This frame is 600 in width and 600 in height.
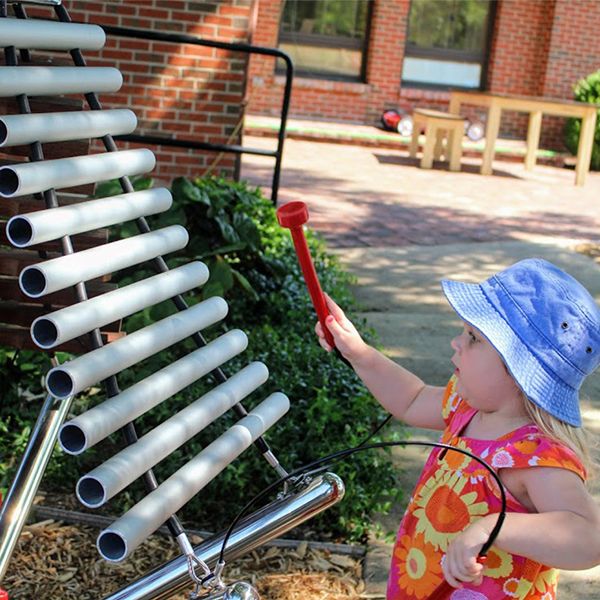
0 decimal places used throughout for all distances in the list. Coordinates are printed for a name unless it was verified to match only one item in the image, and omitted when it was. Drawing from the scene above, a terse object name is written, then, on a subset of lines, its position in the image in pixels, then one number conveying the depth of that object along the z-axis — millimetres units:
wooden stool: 12742
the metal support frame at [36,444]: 2086
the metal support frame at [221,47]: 5164
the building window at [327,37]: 15977
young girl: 1670
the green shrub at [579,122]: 14586
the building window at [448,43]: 16469
